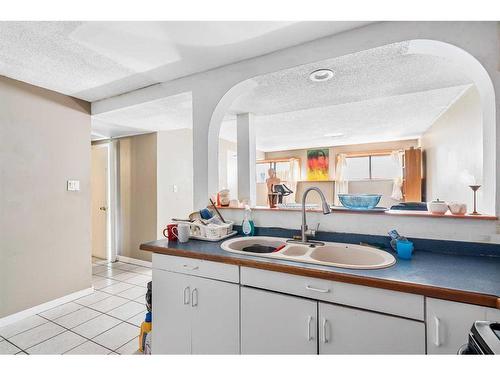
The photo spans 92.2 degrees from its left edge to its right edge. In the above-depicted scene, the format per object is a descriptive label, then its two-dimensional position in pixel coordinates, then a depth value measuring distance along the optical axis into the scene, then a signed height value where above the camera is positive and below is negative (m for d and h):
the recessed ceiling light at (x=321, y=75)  1.86 +0.88
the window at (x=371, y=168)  5.76 +0.39
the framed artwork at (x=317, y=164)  6.40 +0.53
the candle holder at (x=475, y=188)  1.38 -0.03
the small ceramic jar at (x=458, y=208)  1.38 -0.15
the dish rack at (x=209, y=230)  1.76 -0.34
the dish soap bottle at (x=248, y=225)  1.89 -0.32
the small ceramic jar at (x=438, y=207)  1.44 -0.15
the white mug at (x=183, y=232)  1.72 -0.34
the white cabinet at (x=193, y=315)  1.36 -0.79
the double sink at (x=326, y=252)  1.36 -0.42
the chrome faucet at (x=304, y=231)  1.60 -0.31
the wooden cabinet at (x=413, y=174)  4.73 +0.18
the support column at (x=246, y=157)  2.94 +0.34
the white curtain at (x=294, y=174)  6.71 +0.28
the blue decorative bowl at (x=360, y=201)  1.66 -0.12
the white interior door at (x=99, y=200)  4.10 -0.24
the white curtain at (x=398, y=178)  5.39 +0.11
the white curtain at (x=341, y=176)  6.12 +0.20
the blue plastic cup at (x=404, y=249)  1.26 -0.35
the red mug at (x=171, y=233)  1.78 -0.35
